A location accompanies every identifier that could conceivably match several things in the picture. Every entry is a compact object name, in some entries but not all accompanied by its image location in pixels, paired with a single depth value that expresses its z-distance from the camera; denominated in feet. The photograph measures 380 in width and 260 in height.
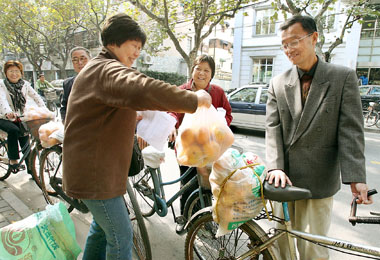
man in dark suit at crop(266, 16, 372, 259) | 4.90
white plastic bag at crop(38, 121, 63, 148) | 9.41
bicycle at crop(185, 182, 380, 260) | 4.41
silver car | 25.25
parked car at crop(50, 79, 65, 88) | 66.48
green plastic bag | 6.11
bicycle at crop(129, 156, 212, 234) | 7.25
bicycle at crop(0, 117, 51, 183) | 10.72
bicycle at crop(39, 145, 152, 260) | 6.84
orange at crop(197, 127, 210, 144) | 4.43
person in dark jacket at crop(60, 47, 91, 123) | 10.71
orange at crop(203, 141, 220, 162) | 4.48
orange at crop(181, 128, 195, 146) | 4.52
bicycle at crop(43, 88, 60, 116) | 36.55
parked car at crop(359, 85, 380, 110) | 37.87
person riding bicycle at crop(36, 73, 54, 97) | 38.07
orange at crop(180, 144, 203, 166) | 4.55
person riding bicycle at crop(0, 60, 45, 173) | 12.05
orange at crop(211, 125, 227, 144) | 4.50
